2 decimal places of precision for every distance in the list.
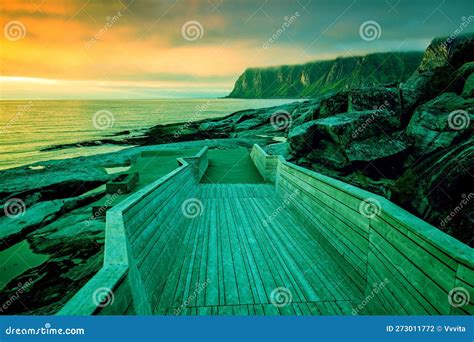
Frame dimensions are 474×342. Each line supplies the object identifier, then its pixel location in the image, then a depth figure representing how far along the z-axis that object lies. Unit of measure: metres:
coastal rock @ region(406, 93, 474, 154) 9.19
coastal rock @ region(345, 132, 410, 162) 11.60
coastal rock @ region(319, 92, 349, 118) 16.22
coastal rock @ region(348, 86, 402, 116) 13.26
